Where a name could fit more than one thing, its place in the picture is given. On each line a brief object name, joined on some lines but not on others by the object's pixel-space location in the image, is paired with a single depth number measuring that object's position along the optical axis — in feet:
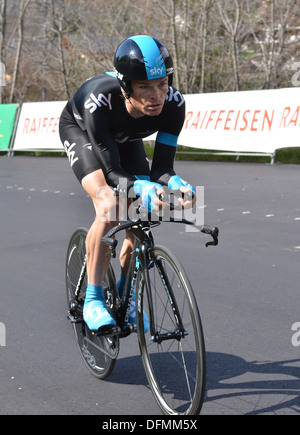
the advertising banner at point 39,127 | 71.83
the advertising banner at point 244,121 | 53.98
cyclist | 12.69
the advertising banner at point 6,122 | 77.36
